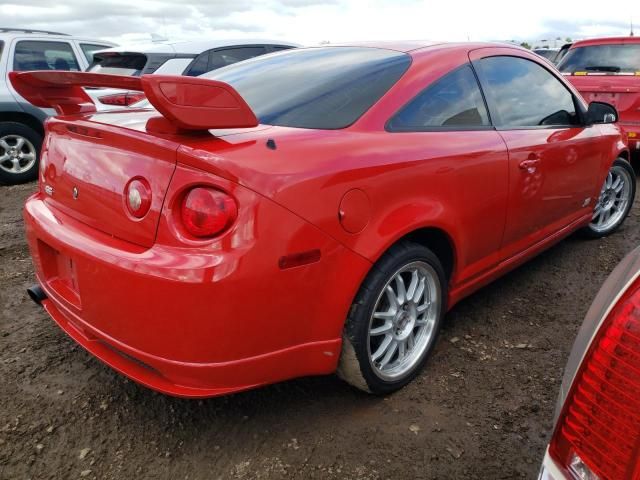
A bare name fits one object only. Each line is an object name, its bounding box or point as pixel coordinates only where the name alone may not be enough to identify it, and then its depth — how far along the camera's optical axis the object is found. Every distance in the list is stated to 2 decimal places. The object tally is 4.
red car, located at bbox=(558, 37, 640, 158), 5.75
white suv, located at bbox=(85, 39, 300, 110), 5.88
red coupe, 1.65
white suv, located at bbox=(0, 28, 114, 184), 6.18
